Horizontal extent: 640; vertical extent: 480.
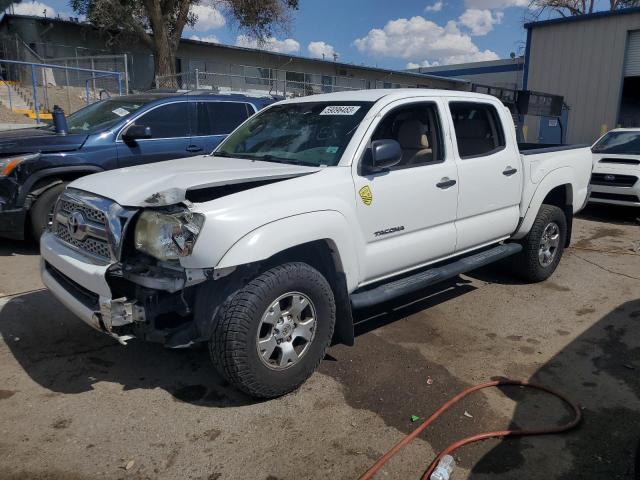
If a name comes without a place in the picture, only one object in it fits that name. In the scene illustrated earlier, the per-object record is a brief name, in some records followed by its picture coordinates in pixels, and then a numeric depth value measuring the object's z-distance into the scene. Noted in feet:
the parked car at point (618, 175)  30.91
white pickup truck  9.75
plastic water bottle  8.67
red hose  9.06
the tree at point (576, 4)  110.77
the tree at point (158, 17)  65.41
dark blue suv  19.54
